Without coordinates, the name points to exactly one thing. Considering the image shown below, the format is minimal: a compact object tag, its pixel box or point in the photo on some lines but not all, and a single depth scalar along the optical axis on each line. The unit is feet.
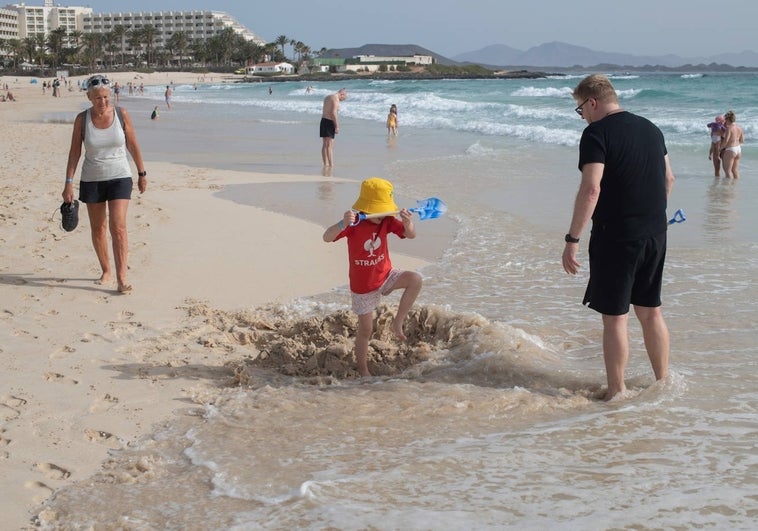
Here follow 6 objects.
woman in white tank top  21.26
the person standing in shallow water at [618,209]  13.93
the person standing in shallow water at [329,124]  50.57
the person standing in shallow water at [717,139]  49.03
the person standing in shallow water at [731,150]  48.14
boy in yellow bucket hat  15.94
